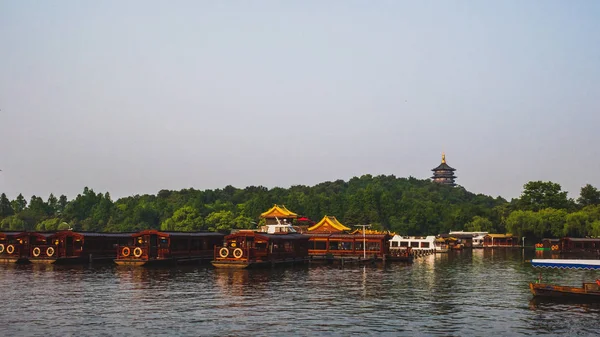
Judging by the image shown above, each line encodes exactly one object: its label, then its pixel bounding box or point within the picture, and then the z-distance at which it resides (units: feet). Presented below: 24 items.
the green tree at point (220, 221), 460.96
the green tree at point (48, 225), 592.72
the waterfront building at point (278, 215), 399.24
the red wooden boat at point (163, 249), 234.38
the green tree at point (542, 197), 530.27
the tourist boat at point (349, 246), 280.51
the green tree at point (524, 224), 471.62
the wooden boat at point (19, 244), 252.01
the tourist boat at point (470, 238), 496.64
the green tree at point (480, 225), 544.21
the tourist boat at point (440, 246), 404.69
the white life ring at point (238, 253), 224.33
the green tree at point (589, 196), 574.97
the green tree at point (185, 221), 472.03
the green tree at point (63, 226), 588.13
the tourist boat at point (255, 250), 223.71
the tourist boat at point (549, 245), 402.74
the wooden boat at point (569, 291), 135.03
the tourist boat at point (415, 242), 387.34
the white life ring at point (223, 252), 226.17
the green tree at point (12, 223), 579.48
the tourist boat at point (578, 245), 397.19
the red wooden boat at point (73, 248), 245.86
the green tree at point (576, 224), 449.06
